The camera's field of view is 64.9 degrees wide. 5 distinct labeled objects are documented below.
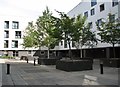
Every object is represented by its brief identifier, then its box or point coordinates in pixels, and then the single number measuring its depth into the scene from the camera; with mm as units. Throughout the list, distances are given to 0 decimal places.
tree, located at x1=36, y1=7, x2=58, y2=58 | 12183
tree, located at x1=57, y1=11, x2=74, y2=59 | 8521
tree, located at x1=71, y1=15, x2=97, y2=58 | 8727
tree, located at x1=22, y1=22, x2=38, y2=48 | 13088
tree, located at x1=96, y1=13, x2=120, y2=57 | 9915
